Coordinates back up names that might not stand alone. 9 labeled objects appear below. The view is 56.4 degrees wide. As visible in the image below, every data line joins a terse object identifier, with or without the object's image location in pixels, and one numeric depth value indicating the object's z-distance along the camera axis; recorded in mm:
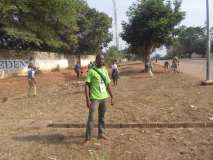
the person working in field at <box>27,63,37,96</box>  8939
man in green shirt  3816
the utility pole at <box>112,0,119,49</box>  25531
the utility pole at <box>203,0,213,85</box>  9341
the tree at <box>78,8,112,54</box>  27684
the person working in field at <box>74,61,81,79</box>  15971
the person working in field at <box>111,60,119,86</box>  10436
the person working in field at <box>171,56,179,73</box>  16691
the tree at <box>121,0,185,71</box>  18061
